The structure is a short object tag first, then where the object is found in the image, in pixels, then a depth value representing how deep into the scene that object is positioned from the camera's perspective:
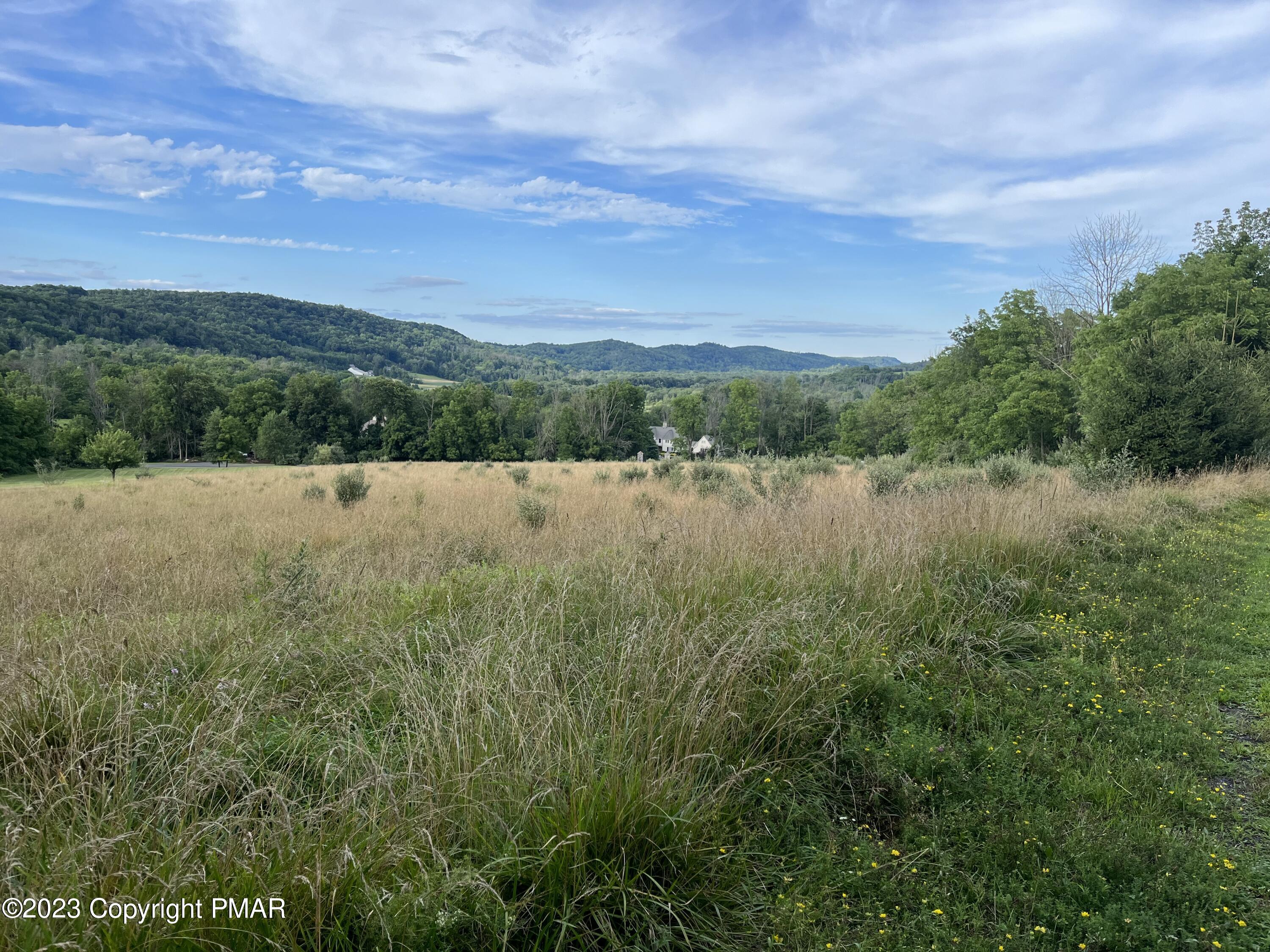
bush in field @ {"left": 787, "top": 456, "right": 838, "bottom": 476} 18.80
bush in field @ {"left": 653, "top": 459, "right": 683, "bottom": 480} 21.90
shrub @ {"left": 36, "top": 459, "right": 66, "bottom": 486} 32.28
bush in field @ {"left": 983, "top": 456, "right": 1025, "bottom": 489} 12.77
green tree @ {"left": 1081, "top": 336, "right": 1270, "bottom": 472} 16.03
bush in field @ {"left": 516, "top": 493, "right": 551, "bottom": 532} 11.02
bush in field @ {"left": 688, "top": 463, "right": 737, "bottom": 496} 15.07
